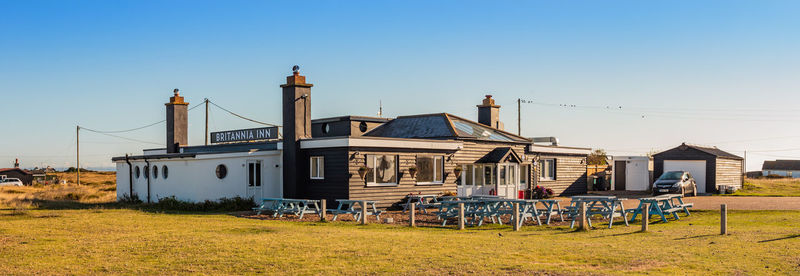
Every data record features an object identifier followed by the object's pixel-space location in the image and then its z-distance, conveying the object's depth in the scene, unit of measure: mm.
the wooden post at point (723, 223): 15680
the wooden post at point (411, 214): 18578
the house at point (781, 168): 98188
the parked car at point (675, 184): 31262
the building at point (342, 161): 24672
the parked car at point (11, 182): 56681
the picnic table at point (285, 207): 21547
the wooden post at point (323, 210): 20266
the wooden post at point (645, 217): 16781
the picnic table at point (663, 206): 19444
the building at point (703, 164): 35719
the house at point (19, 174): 63719
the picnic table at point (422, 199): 24588
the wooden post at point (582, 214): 17031
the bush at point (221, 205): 24828
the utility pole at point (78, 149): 60969
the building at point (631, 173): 38531
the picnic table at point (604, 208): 18497
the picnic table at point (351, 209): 20969
